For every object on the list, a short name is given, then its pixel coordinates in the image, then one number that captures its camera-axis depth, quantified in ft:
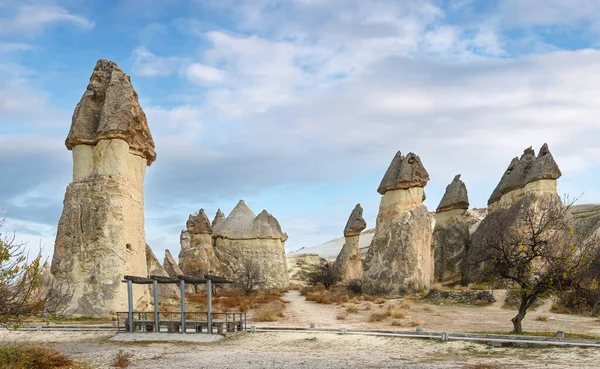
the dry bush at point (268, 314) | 65.00
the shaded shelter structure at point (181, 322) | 51.34
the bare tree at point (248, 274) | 109.70
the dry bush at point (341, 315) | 63.57
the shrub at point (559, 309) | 64.34
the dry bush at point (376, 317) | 60.80
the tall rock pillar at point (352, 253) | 121.93
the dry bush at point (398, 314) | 61.36
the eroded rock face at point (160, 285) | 83.20
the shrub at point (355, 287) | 95.67
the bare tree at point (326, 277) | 119.55
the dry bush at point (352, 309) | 70.18
